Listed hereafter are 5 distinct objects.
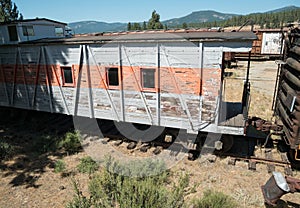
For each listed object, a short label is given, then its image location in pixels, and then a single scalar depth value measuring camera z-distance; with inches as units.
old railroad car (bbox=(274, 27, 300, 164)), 280.2
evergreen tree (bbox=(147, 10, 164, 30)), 2372.0
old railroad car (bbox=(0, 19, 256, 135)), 305.0
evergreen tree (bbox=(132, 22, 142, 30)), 3176.7
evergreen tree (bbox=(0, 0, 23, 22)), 1143.6
